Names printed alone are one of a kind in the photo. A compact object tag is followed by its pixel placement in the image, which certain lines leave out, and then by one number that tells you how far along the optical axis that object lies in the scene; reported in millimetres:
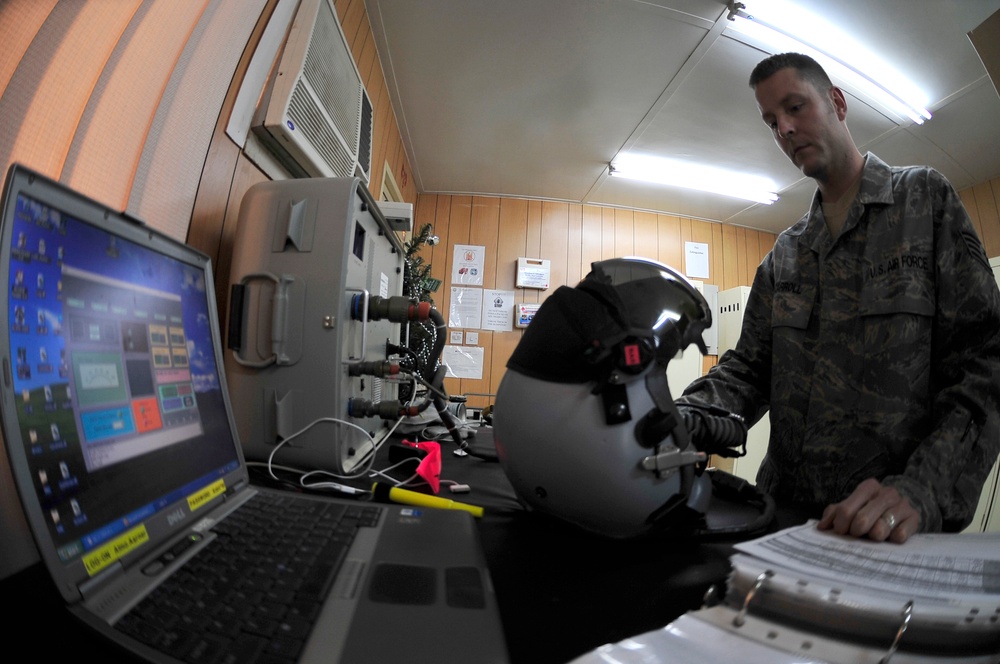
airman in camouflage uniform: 551
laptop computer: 203
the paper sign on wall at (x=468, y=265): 2961
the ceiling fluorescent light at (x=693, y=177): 2453
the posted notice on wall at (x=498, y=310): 2930
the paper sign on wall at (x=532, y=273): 2938
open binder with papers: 216
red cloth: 560
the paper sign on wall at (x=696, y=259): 3188
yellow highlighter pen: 460
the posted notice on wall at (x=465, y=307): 2930
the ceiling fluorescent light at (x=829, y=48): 1454
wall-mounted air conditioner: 816
